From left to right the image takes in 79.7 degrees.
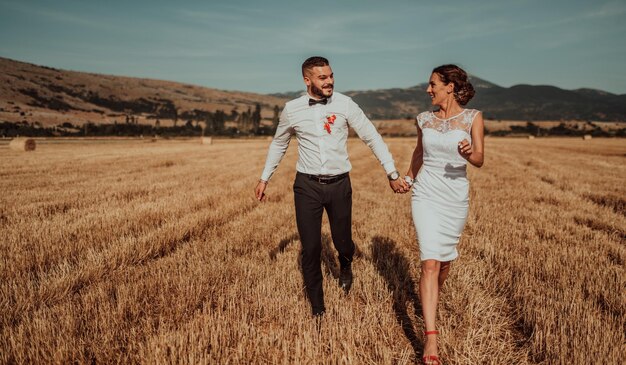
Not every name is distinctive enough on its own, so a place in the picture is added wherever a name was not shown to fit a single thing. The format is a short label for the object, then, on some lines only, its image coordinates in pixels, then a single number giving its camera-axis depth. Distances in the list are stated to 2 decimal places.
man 3.87
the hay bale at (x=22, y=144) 30.27
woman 3.36
